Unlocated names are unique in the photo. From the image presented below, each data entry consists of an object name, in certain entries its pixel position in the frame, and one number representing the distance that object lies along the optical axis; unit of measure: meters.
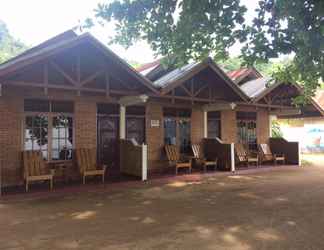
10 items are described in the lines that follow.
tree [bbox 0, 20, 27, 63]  61.75
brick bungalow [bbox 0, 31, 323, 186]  9.88
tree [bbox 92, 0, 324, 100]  6.69
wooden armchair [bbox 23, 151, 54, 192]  9.34
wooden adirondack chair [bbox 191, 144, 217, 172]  13.27
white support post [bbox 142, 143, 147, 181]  10.82
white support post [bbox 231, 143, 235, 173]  13.29
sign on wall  13.20
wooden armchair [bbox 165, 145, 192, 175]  12.67
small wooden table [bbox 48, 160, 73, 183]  10.67
